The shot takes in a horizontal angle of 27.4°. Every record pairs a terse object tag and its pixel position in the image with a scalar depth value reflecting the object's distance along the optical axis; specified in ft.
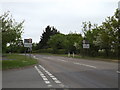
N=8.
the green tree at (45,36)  411.54
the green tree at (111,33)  125.59
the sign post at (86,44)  162.38
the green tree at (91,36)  164.34
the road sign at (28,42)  108.58
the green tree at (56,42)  301.61
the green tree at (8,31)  73.56
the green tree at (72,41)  234.58
